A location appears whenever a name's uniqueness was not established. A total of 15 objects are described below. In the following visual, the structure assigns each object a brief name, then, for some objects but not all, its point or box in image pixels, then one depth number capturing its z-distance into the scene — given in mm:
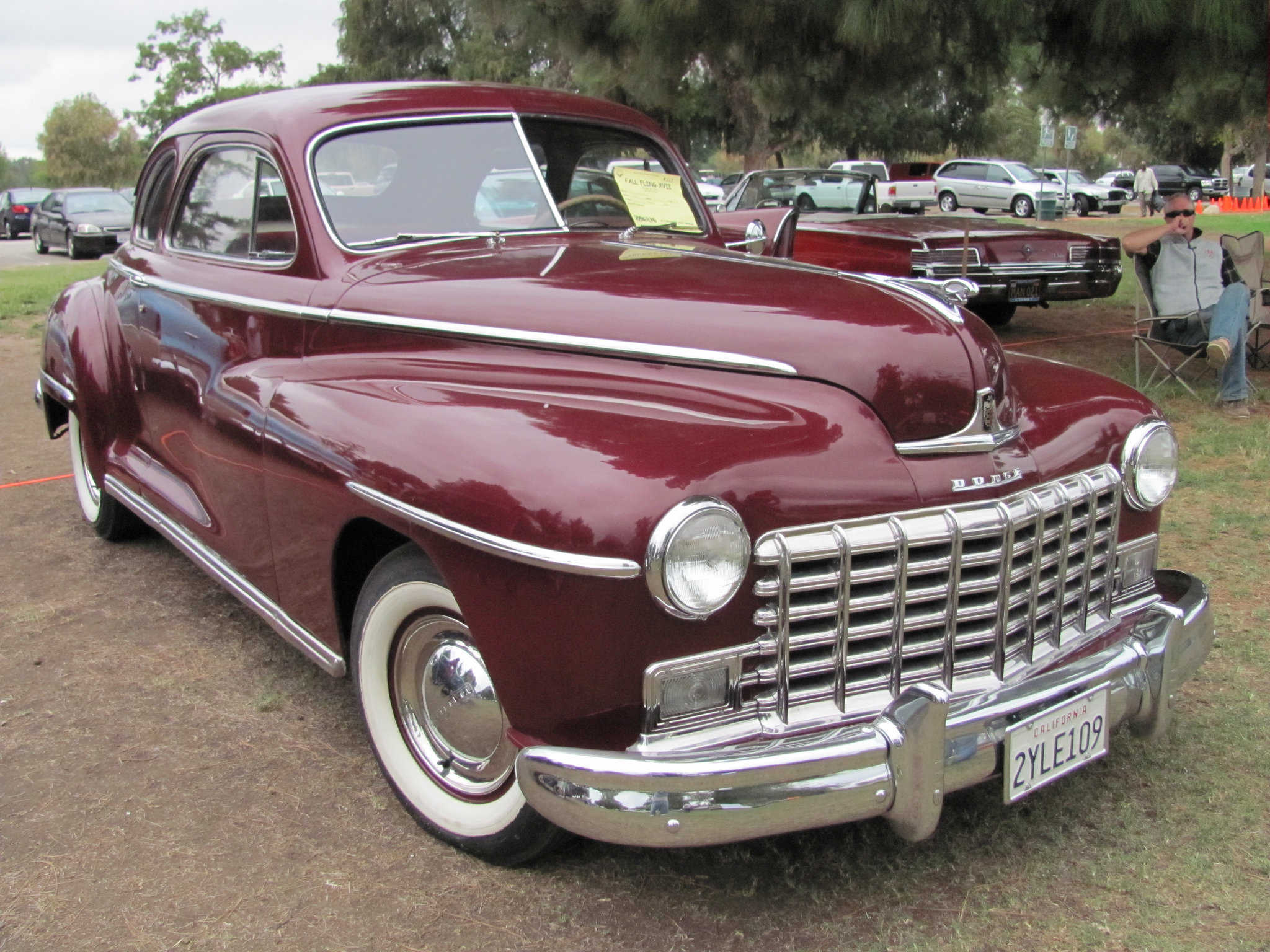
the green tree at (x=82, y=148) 63500
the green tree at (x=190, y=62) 57156
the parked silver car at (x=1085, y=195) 33625
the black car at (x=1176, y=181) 35125
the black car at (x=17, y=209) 28109
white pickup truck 29688
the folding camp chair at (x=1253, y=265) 7074
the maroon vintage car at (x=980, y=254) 8148
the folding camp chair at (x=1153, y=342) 6660
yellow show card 3881
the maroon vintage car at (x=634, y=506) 2137
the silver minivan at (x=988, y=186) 30234
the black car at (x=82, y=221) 20312
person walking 30719
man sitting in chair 6414
